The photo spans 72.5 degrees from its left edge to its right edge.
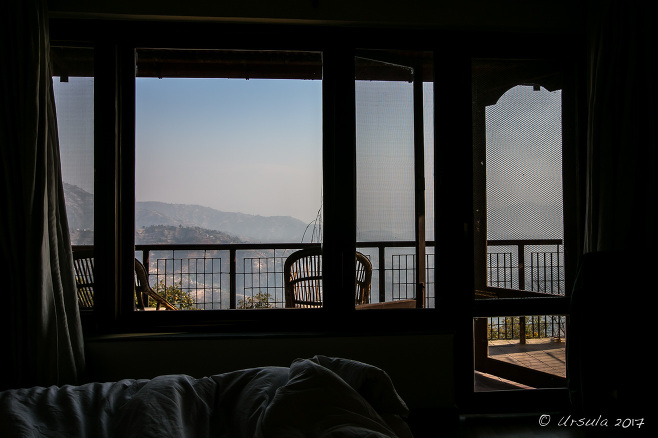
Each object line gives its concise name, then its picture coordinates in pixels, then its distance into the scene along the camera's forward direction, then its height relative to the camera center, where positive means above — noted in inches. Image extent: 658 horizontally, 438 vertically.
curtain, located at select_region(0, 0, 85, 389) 85.9 +2.1
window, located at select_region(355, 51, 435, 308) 107.1 +13.7
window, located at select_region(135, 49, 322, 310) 116.6 +23.2
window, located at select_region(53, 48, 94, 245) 101.5 +21.6
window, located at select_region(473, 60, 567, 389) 109.3 +4.1
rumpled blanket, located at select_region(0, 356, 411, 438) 44.8 -19.7
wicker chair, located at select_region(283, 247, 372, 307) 132.8 -14.9
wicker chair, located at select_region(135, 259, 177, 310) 147.1 -19.3
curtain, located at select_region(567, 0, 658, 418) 97.1 +22.1
